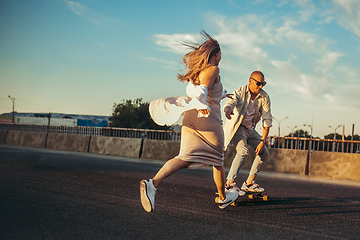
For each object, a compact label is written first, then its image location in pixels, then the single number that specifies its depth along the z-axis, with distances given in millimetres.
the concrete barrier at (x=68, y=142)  15554
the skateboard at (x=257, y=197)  4861
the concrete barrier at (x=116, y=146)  13516
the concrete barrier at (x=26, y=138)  17594
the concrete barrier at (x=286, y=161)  9641
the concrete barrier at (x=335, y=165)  8727
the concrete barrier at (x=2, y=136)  19762
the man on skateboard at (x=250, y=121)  4961
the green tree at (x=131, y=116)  57656
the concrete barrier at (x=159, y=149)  12297
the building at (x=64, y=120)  88562
